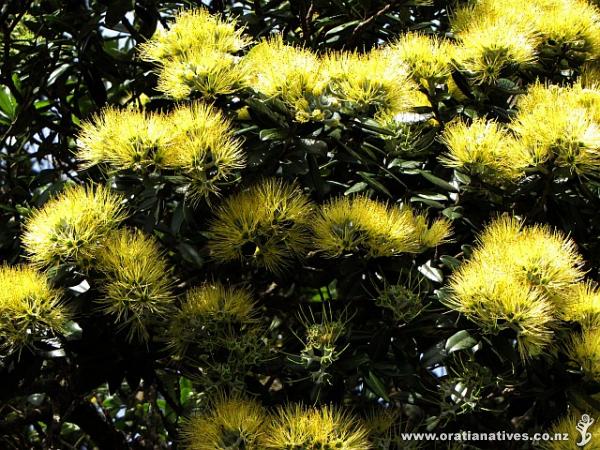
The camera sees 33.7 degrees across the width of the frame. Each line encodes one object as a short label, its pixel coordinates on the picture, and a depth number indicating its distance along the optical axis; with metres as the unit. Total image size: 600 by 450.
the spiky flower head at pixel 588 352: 2.96
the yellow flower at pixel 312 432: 2.75
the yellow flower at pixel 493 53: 3.53
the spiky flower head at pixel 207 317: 3.07
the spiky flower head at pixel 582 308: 3.02
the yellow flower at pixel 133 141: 3.05
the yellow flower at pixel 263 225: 3.07
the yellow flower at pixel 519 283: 2.83
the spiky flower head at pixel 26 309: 2.91
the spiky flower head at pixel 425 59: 3.55
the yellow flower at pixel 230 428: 2.82
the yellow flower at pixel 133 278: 2.93
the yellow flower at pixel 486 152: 3.24
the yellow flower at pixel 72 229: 2.98
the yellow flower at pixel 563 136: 3.12
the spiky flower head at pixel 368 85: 3.32
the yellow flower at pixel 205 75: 3.22
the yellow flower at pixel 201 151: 3.02
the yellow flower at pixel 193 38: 3.35
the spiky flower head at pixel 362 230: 3.06
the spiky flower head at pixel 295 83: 3.20
